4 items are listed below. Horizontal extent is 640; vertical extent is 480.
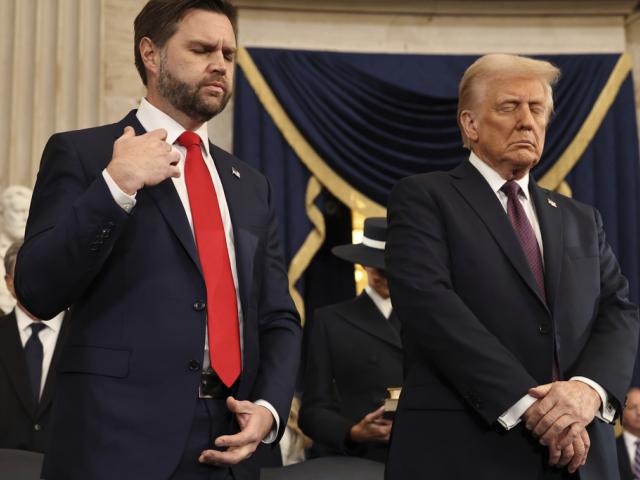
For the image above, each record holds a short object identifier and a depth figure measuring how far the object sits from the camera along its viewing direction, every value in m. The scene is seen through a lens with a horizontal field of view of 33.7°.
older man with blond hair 2.53
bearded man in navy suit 2.13
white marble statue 5.95
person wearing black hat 4.25
